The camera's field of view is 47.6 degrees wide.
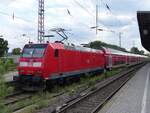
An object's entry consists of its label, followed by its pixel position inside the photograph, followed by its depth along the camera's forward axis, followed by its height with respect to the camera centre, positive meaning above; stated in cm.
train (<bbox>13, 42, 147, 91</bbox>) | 962 -56
